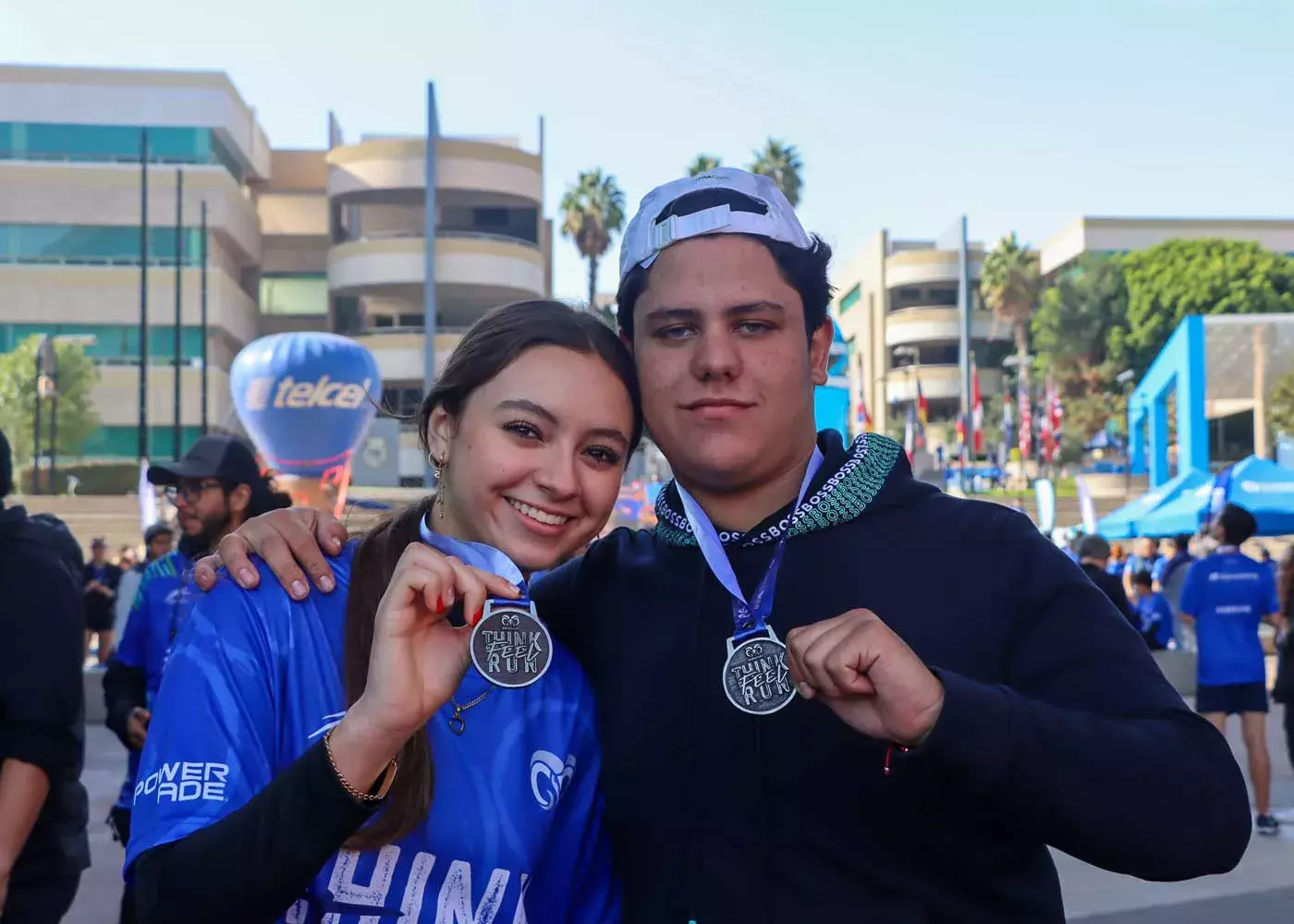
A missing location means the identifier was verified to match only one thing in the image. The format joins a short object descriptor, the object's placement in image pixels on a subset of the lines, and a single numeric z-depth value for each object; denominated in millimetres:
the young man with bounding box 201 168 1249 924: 1993
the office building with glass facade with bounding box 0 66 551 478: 51469
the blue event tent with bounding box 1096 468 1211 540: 19178
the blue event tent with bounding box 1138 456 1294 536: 16797
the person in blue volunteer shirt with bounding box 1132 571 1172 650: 16562
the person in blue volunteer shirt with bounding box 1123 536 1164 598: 21328
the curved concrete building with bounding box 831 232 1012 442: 76938
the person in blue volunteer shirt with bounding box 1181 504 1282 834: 9578
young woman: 1869
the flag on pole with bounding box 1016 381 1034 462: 48125
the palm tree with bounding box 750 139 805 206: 56000
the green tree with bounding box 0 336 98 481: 45375
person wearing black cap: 5783
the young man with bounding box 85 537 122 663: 15664
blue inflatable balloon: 32906
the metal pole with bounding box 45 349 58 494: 29727
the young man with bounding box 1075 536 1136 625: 10422
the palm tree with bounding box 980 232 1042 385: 70312
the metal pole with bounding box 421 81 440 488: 46125
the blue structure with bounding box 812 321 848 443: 14461
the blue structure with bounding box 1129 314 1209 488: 28672
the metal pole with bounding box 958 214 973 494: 51188
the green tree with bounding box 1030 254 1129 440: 64812
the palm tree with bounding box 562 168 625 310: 54438
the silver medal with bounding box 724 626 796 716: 2205
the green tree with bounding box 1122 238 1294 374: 64812
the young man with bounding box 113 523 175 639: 13602
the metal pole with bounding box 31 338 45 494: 32000
